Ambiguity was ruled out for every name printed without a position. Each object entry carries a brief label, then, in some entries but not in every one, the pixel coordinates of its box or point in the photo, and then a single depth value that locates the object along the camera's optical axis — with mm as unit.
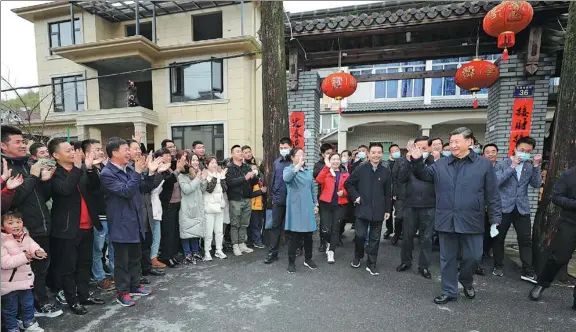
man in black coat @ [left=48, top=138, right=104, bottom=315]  3230
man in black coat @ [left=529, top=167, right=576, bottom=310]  3447
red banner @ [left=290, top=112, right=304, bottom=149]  7426
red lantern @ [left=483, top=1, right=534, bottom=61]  4477
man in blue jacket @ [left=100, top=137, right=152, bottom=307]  3380
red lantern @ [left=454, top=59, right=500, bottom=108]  5434
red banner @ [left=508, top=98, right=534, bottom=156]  5953
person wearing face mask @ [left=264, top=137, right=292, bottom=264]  4938
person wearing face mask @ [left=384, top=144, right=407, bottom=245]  5250
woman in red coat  4996
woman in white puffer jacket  5062
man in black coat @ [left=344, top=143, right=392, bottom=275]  4512
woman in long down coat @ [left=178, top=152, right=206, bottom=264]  4801
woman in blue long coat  4500
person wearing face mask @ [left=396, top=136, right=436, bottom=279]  4359
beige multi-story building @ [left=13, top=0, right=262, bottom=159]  12734
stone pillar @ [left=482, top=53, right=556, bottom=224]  5898
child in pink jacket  2742
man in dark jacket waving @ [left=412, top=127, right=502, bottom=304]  3434
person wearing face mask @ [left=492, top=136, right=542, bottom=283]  4332
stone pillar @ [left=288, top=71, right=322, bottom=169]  7340
